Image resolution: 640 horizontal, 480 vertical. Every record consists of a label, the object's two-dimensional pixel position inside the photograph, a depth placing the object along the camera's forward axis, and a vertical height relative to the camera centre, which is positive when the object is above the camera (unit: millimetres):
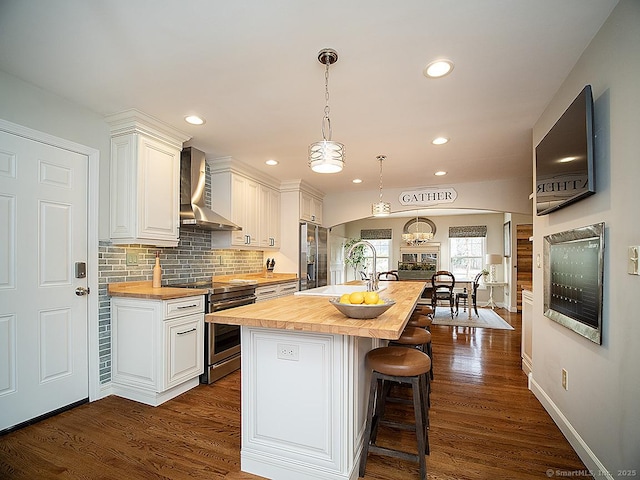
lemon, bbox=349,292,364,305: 1654 -284
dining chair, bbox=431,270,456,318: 6523 -974
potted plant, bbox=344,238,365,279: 10039 -499
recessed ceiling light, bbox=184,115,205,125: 2959 +1120
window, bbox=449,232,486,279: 9055 -379
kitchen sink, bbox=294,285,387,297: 2762 -445
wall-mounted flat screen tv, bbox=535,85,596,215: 1833 +539
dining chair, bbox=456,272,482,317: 7062 -1186
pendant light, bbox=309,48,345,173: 1945 +525
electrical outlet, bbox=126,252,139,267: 3182 -165
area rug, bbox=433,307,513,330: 6004 -1553
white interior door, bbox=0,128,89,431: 2314 -281
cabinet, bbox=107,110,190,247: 2902 +575
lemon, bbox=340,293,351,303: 1691 -297
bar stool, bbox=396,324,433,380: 2436 -716
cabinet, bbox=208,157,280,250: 4266 +534
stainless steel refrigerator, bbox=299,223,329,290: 5473 -254
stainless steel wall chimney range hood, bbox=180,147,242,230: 3523 +532
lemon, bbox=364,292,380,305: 1659 -289
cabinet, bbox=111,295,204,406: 2734 -911
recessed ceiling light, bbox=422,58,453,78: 2109 +1146
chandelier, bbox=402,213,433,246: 7445 +106
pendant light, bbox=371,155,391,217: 4305 +429
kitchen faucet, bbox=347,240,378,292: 2437 -299
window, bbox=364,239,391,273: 10133 -410
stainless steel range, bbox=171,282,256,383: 3205 -955
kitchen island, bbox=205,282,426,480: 1679 -807
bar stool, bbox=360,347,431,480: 1742 -749
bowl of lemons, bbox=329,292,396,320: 1590 -310
